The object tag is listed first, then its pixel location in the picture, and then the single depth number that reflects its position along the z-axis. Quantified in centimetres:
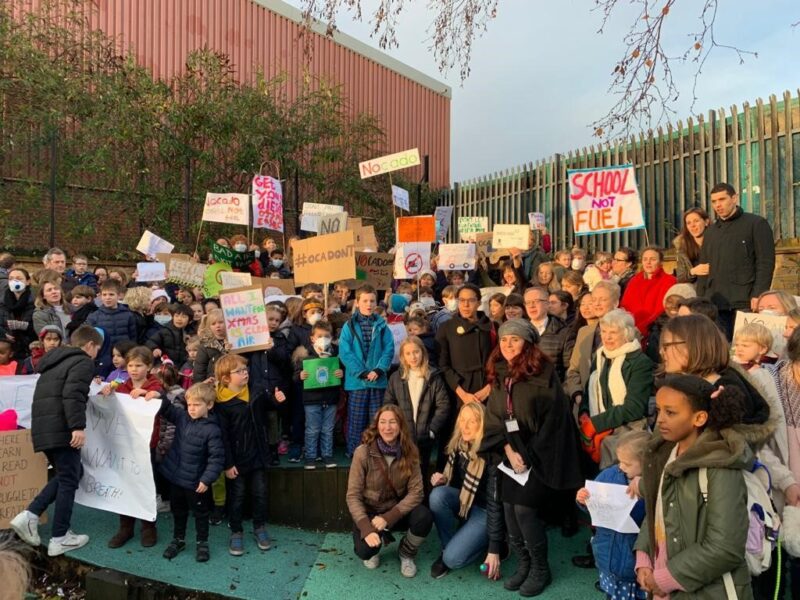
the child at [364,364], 622
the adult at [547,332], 570
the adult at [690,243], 665
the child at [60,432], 516
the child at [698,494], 262
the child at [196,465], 517
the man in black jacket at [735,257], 590
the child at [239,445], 536
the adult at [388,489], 488
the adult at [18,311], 738
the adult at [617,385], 445
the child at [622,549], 383
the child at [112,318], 709
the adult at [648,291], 609
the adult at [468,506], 475
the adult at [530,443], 448
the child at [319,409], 637
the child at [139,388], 540
